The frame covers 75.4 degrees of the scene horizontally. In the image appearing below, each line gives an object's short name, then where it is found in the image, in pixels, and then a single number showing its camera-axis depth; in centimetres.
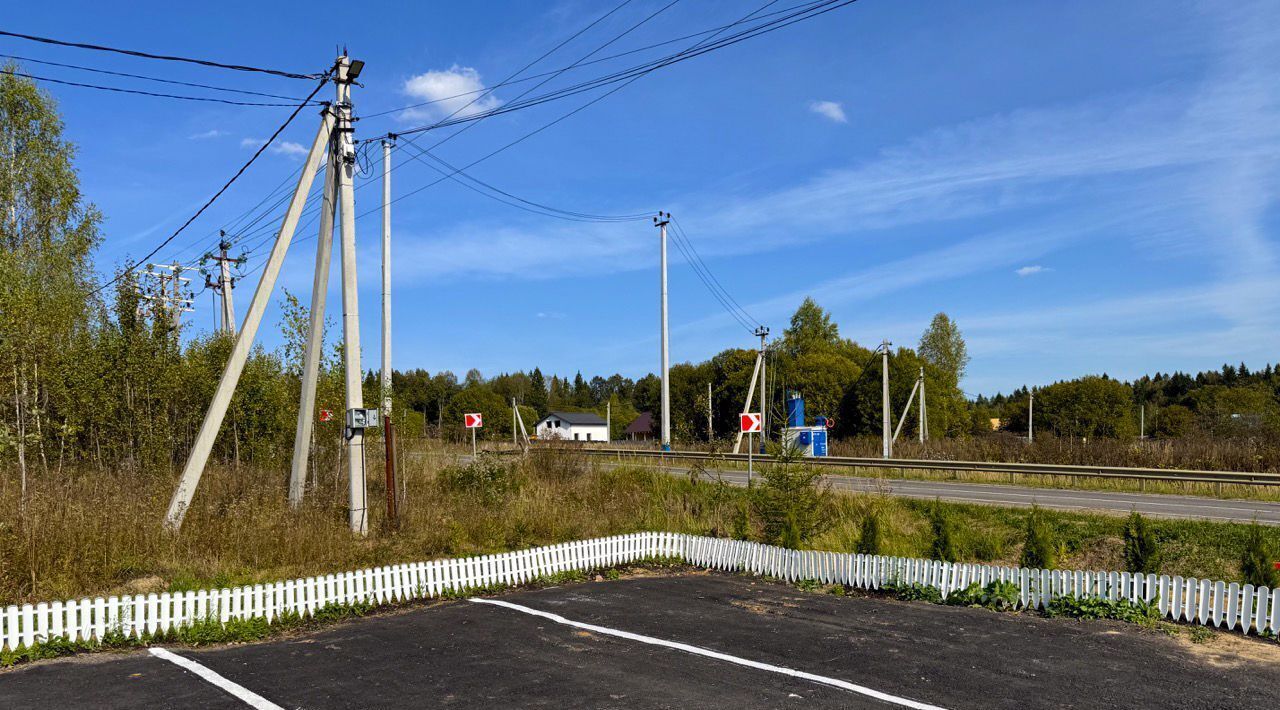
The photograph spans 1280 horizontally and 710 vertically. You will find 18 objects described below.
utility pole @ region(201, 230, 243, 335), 2719
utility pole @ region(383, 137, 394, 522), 2291
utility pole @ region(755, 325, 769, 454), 3631
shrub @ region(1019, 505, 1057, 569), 1157
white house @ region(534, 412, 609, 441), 9538
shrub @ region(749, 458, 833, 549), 1531
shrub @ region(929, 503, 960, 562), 1280
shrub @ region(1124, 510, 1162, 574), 1099
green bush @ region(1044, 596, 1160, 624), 979
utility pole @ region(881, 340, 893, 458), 3406
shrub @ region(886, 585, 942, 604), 1135
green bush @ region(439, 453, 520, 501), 1922
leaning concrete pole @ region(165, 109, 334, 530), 1259
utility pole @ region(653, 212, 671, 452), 3697
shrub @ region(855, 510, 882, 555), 1301
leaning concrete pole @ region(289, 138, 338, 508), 1391
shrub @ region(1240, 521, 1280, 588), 970
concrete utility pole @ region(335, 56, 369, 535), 1353
